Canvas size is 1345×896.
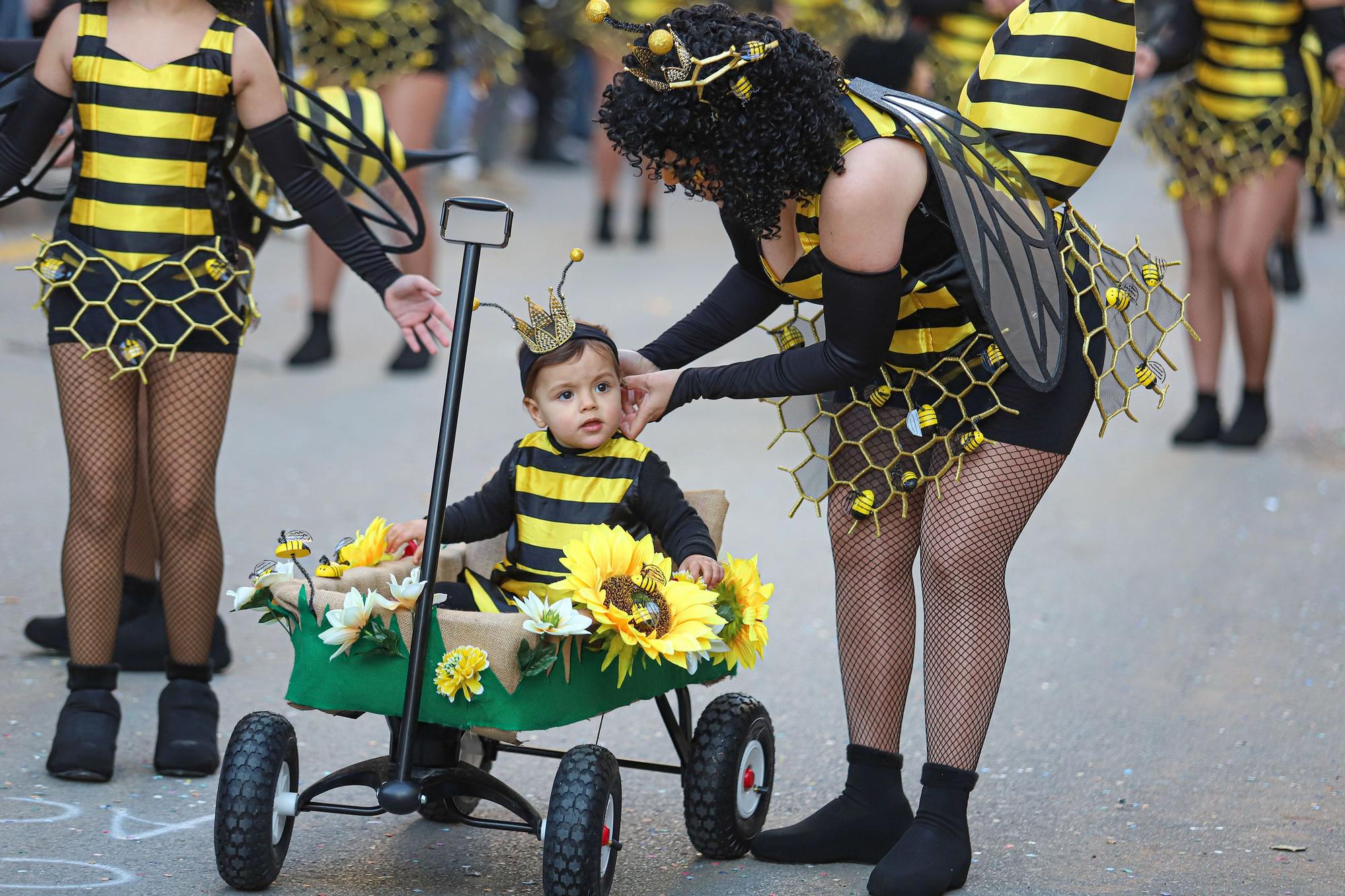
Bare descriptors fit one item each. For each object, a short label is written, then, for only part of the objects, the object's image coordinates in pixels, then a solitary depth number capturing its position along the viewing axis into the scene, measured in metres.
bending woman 5.41
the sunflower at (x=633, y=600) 5.50
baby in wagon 6.18
